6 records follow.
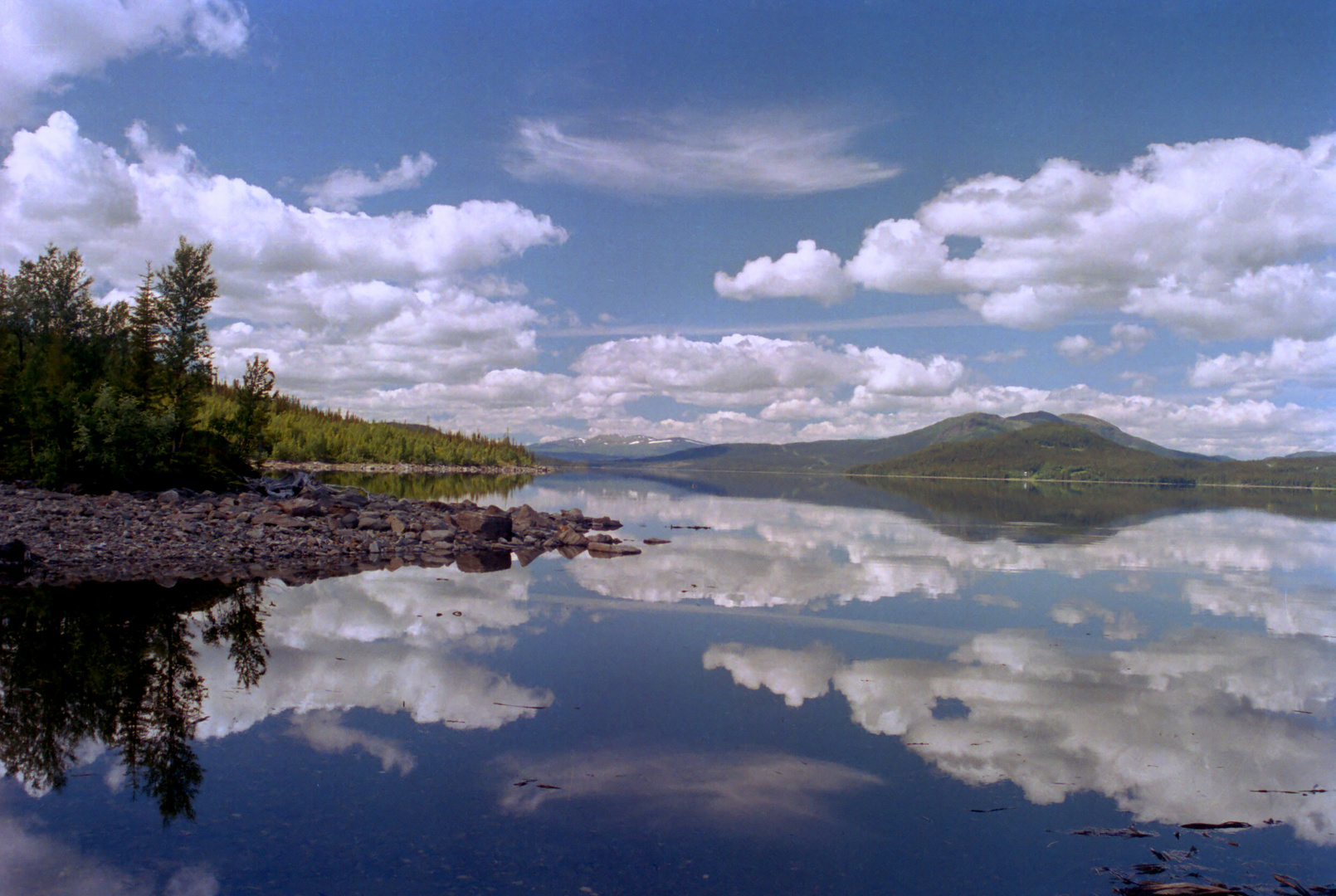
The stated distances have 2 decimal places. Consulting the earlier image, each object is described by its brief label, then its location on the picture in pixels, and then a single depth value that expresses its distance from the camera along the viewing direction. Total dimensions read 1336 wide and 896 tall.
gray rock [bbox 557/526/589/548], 30.38
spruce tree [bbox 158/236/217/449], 41.44
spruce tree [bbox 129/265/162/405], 38.69
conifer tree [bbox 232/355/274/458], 45.00
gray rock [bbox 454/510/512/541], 29.50
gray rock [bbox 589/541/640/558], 28.34
